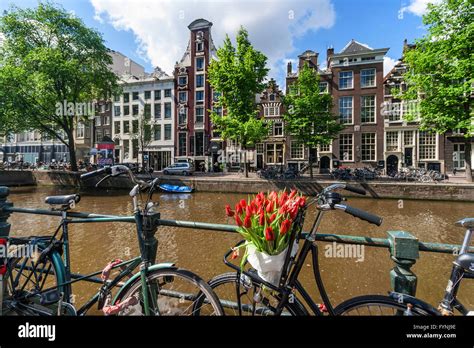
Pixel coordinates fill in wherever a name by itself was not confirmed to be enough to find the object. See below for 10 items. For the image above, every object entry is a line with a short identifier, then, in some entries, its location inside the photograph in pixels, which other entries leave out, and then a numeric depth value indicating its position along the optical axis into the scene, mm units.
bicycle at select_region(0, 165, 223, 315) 1953
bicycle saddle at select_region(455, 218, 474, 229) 1730
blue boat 18938
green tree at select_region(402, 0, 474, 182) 15695
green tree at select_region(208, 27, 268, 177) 21016
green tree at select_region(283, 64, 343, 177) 22094
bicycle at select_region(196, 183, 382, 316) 1605
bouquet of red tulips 1557
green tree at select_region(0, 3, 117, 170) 19172
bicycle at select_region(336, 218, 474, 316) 1575
